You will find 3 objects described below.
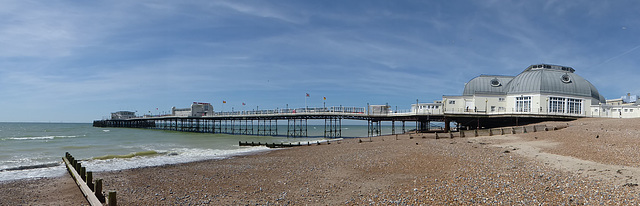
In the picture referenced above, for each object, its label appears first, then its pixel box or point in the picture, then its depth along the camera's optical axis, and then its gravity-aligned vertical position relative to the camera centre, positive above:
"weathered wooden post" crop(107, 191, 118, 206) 9.31 -2.35
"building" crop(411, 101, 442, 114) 41.81 +0.23
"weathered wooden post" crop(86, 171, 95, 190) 11.89 -2.36
